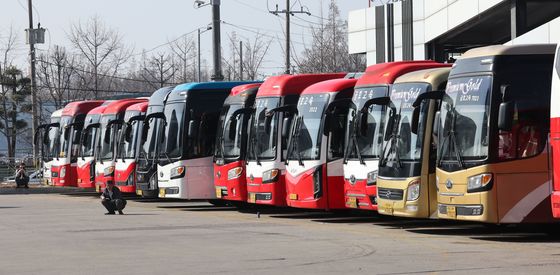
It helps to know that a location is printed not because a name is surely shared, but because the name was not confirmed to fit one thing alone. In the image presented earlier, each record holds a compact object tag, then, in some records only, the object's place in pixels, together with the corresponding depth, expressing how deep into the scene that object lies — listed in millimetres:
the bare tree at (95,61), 82688
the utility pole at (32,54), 60375
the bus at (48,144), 44062
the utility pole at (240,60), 90769
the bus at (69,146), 42812
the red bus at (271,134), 27453
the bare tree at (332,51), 79812
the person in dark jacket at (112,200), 30875
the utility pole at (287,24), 61781
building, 40469
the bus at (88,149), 41062
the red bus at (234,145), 29531
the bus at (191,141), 31469
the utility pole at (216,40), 41844
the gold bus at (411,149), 21594
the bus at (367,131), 23766
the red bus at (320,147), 25594
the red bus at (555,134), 17562
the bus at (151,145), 33094
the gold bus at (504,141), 19531
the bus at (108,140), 38656
